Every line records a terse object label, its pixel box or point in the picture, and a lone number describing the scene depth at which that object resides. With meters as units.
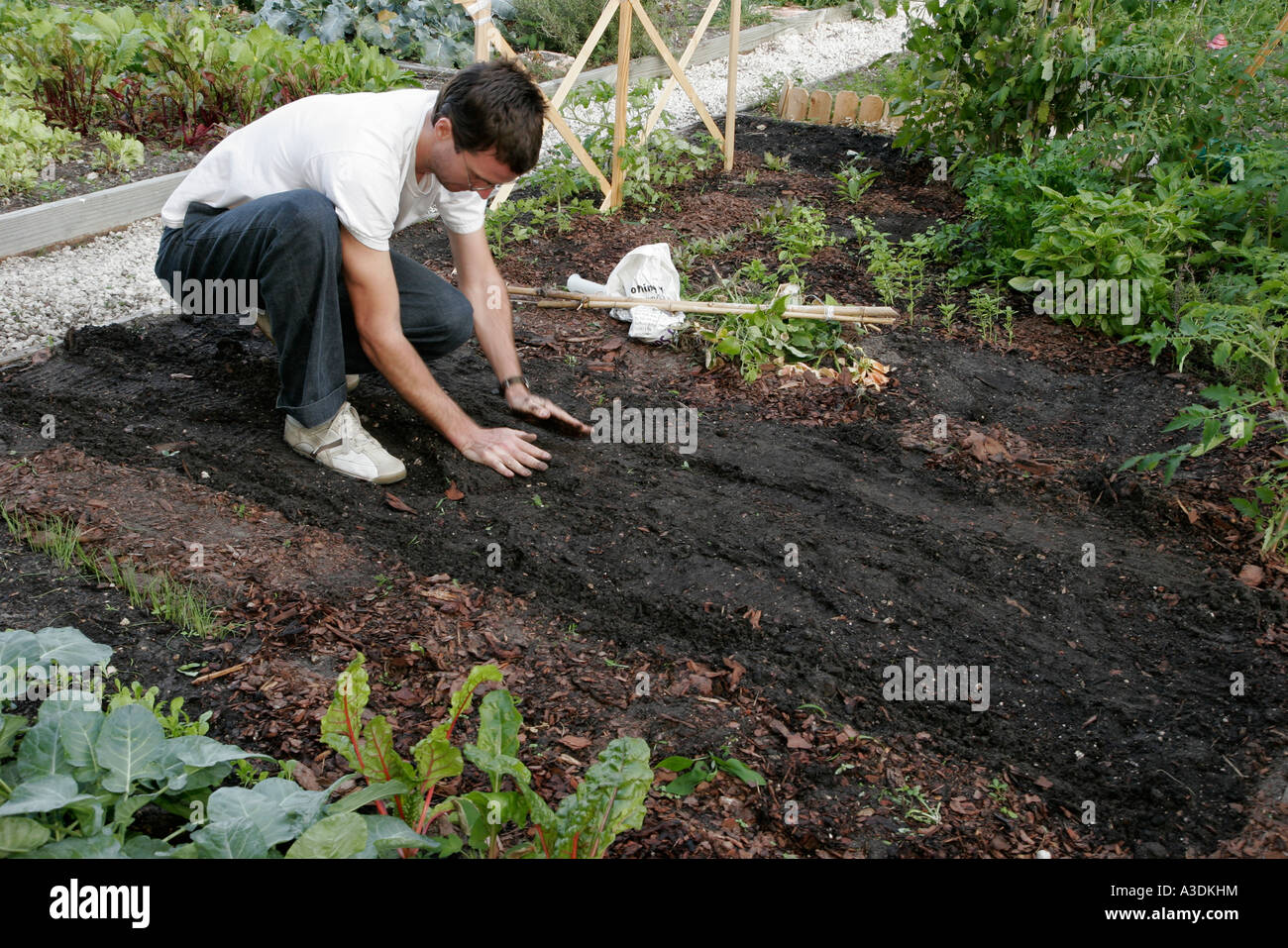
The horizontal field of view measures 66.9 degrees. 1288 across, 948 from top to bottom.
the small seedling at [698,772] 2.18
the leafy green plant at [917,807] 2.17
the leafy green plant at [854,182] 6.16
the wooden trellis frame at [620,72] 5.21
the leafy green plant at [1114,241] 4.27
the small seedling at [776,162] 6.84
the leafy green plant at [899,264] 4.86
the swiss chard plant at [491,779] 1.75
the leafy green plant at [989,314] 4.55
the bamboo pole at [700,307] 4.44
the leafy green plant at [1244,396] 2.90
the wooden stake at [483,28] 5.18
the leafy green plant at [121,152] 5.62
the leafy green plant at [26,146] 5.18
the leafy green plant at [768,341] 4.23
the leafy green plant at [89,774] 1.68
